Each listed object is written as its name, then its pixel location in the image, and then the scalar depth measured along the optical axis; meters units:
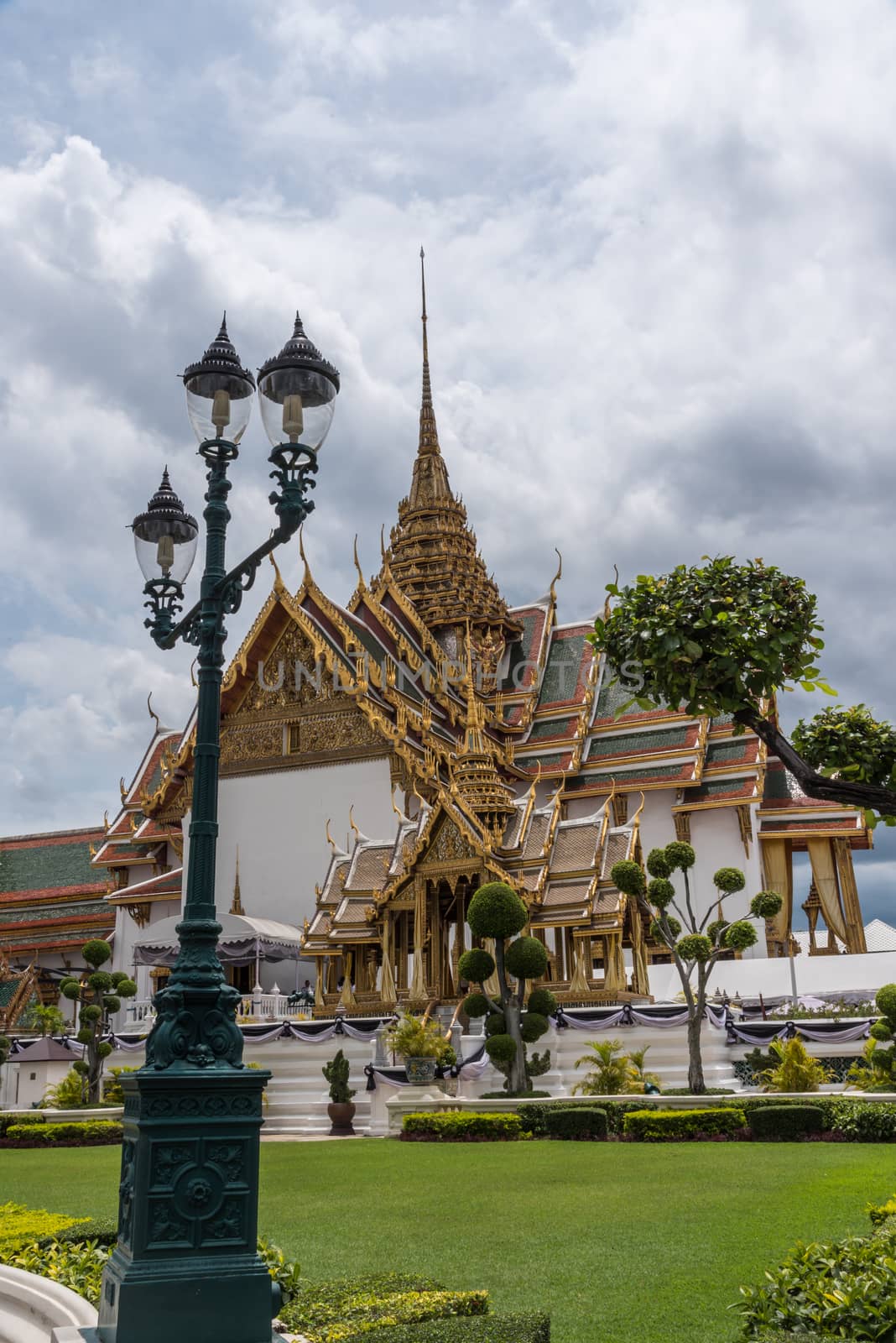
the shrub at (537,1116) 12.17
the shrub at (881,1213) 5.27
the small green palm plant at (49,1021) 25.77
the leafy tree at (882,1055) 13.09
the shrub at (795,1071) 13.57
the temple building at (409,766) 26.94
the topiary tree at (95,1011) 17.22
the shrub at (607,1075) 14.23
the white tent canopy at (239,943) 23.52
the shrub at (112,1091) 17.53
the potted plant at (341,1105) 14.84
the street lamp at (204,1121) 4.09
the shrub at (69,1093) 17.56
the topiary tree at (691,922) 13.80
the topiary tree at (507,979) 14.43
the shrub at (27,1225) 6.37
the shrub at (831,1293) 3.84
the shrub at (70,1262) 5.27
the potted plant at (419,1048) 14.48
